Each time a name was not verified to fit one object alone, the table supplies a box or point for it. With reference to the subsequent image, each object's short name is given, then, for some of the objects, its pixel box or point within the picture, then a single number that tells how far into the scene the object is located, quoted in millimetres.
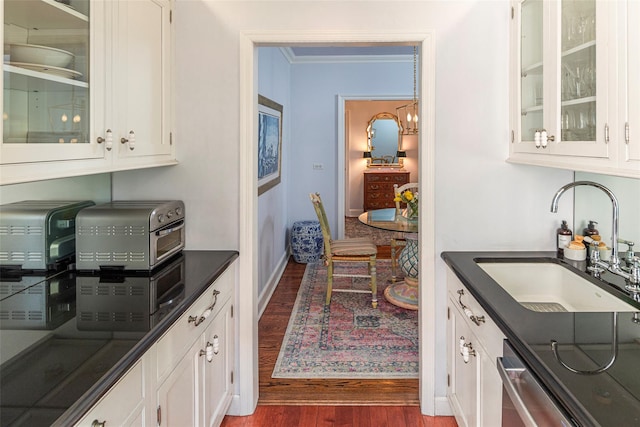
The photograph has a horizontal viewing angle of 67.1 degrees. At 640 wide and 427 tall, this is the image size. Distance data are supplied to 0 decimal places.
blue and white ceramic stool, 5879
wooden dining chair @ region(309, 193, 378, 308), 4391
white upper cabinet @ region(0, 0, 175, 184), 1277
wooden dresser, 9742
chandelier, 9531
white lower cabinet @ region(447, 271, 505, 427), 1636
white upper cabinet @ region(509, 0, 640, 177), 1474
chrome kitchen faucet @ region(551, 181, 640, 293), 1744
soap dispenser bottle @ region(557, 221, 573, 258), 2350
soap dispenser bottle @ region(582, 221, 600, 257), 2209
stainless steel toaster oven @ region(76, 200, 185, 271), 1975
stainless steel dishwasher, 1112
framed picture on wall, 4188
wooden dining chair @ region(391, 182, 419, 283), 5003
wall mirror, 9914
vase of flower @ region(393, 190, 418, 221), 4195
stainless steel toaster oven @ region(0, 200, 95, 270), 1833
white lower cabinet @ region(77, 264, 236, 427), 1238
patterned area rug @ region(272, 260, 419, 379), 3068
